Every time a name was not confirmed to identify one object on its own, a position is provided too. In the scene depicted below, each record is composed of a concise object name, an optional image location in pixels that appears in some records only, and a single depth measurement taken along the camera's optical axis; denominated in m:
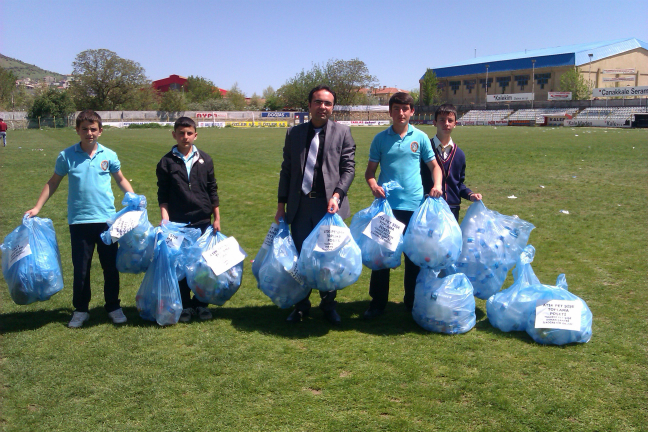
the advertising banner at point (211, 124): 56.83
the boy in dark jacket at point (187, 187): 4.12
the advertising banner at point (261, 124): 59.29
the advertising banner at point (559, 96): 61.20
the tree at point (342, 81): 85.75
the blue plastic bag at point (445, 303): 3.80
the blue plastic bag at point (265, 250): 4.02
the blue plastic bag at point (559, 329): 3.59
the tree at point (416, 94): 97.44
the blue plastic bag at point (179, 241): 3.96
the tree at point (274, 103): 91.31
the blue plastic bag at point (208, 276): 3.95
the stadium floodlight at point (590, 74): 66.69
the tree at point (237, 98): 96.81
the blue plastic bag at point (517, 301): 3.81
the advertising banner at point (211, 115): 63.67
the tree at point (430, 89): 82.50
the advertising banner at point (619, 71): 67.92
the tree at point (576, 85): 63.19
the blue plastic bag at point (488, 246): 4.06
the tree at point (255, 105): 91.10
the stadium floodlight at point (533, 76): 66.96
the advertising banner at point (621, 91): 53.41
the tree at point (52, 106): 54.88
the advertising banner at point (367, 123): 63.74
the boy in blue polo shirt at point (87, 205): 4.01
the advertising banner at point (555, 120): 48.72
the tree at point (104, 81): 71.94
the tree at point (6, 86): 74.36
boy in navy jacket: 4.29
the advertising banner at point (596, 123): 40.11
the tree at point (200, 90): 99.69
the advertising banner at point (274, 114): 65.81
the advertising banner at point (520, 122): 52.64
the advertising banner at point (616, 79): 68.88
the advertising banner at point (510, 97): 65.94
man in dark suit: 3.94
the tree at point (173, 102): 72.50
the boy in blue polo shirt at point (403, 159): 4.00
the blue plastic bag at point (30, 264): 3.83
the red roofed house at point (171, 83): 112.79
